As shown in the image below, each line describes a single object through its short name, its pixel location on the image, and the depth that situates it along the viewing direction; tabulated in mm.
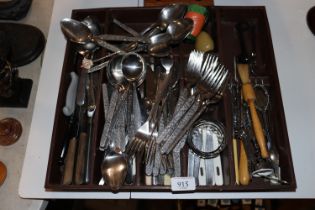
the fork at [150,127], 731
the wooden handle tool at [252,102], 734
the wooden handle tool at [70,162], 732
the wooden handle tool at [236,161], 722
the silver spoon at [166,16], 856
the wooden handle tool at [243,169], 711
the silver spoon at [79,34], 847
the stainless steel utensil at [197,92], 729
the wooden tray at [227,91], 693
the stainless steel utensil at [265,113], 746
